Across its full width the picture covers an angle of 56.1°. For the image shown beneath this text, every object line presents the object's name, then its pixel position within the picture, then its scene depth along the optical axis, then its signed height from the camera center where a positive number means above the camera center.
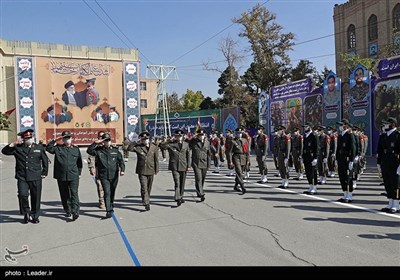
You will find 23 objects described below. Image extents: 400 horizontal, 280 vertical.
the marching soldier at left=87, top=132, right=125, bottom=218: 8.16 -0.55
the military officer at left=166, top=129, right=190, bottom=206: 9.33 -0.61
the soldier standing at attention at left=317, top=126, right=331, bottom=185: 12.53 -0.66
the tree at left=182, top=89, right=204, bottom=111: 70.19 +7.23
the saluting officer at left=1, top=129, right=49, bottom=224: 7.77 -0.63
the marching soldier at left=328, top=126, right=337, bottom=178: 13.90 -0.67
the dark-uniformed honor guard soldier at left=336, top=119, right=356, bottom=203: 8.84 -0.64
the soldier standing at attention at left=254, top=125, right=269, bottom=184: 13.12 -0.55
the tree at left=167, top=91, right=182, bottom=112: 71.84 +6.86
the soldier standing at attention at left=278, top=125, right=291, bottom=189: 11.59 -0.71
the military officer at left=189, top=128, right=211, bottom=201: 9.79 -0.52
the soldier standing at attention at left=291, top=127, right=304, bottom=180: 13.51 -0.61
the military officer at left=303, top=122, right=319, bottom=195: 10.33 -0.70
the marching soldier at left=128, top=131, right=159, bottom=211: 8.69 -0.57
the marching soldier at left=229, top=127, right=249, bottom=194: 10.72 -0.60
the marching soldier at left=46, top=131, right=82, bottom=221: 7.94 -0.63
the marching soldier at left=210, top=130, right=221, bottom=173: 17.75 -0.52
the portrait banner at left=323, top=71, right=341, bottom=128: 24.66 +2.24
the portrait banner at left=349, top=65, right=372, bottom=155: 22.47 +2.08
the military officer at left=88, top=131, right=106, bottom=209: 8.67 -0.84
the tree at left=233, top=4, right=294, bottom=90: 44.88 +11.10
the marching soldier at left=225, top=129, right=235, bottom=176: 15.77 -0.48
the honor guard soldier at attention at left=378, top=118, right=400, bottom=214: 7.77 -0.66
